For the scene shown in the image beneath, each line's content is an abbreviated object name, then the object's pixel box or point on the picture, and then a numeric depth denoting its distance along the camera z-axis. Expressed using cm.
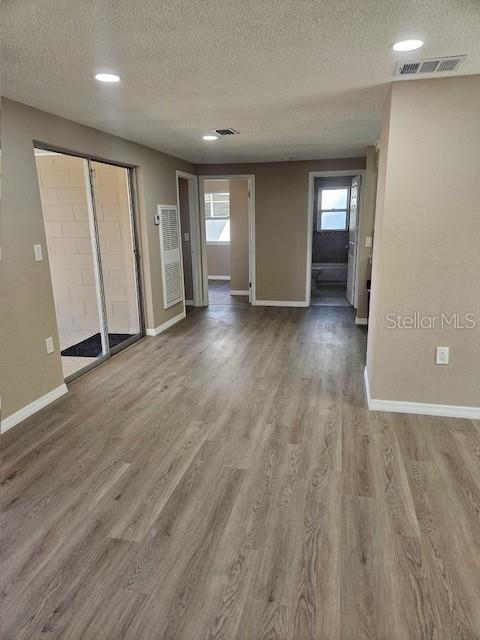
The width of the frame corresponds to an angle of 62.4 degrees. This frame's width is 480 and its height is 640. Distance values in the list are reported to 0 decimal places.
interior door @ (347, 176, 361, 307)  602
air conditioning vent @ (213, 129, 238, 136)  386
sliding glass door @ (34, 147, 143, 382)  434
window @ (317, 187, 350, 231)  879
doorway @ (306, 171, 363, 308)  866
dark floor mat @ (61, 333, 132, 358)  443
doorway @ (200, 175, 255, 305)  666
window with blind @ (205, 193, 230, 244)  924
